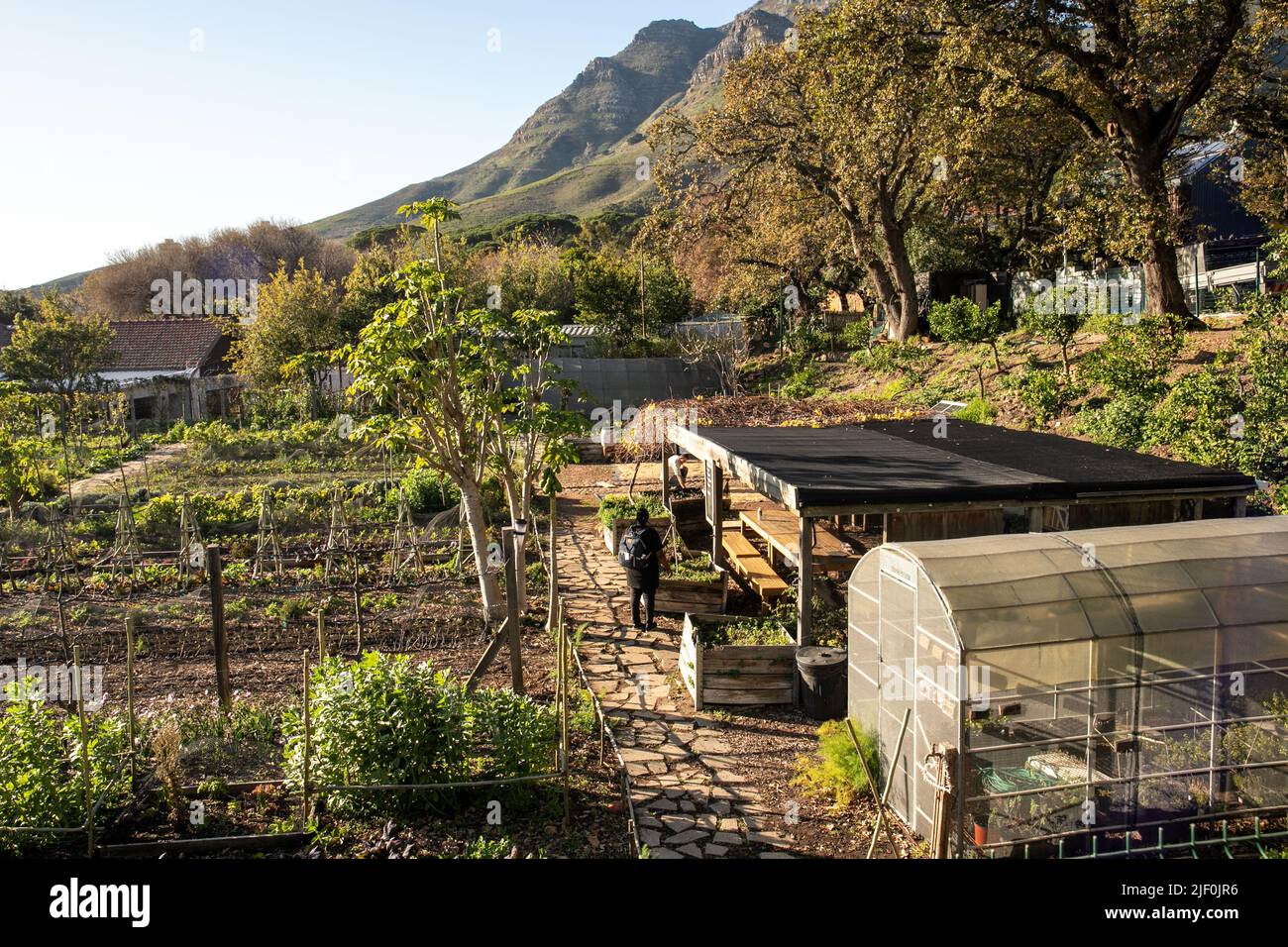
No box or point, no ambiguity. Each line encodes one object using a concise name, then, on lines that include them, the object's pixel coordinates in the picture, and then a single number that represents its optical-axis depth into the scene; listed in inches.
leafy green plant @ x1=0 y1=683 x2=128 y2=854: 229.0
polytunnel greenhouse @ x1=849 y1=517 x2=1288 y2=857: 230.5
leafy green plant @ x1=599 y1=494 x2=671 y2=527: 563.8
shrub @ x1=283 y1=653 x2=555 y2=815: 244.2
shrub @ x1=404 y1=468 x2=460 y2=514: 654.5
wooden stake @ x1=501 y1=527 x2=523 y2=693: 314.2
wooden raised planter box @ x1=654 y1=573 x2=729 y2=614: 440.8
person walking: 411.2
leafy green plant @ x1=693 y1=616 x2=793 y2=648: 359.3
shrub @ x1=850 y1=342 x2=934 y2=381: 1072.8
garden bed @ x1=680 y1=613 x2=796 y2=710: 340.5
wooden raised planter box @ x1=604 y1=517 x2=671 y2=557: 548.3
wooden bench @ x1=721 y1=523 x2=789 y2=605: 440.1
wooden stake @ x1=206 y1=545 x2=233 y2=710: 312.0
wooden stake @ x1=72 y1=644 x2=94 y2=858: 222.0
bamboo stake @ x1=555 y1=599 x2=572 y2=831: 248.4
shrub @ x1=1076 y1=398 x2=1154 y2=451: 624.7
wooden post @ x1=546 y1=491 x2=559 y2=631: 413.0
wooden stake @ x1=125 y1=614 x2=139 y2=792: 251.4
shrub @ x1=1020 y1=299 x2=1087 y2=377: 778.8
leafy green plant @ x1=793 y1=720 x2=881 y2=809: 273.7
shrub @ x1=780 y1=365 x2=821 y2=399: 1218.6
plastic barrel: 327.9
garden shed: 349.1
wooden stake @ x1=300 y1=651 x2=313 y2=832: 237.1
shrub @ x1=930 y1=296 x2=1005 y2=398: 909.2
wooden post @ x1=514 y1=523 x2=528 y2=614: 417.0
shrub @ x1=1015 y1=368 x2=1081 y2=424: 743.1
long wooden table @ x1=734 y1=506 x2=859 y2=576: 393.7
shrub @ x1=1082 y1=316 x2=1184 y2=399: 663.8
